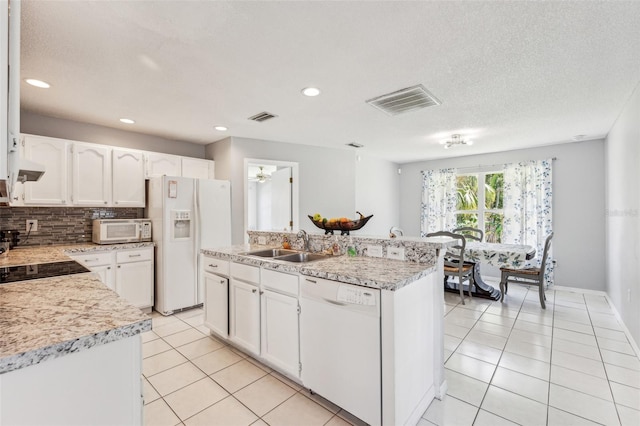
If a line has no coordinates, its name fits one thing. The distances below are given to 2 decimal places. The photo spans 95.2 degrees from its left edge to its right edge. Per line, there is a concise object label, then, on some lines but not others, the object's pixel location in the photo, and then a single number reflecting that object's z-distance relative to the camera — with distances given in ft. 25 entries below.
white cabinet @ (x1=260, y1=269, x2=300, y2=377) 6.72
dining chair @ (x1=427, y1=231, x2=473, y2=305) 12.94
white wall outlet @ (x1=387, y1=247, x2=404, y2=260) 7.14
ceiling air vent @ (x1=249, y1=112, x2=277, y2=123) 10.78
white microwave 11.10
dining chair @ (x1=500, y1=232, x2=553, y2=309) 12.41
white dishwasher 5.30
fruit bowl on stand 8.50
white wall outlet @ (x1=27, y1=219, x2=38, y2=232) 10.71
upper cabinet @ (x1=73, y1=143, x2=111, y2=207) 10.96
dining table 12.47
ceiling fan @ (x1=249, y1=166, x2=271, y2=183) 20.11
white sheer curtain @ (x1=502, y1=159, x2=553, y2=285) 15.83
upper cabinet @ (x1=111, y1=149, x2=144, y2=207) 11.87
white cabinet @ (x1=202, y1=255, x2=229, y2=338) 8.72
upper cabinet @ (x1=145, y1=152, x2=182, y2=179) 12.71
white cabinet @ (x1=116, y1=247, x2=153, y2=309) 11.16
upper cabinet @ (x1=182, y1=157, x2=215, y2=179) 13.83
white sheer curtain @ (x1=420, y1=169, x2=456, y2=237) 19.44
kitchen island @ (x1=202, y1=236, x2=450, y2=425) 5.16
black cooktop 5.42
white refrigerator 11.71
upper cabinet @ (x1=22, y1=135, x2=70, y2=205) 10.00
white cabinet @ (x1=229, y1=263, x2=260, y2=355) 7.68
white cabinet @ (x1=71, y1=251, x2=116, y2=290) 10.37
